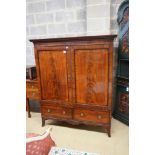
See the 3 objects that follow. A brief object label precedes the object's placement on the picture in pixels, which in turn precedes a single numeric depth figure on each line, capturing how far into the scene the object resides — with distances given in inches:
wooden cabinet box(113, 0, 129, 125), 101.3
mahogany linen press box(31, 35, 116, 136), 86.7
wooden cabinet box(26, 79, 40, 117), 110.7
